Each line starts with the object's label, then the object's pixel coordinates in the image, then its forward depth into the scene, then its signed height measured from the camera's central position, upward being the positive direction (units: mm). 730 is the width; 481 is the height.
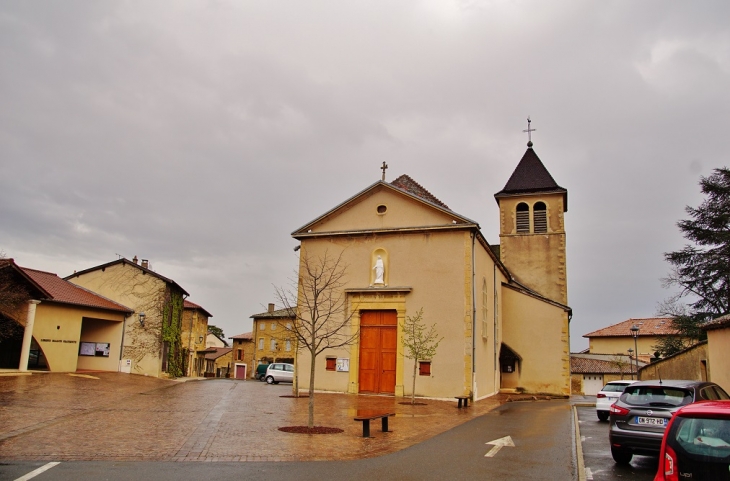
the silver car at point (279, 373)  34094 -1879
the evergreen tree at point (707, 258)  32125 +5651
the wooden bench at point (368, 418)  11209 -1512
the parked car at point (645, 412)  8828 -970
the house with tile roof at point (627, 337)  58312 +1545
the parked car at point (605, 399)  16656 -1430
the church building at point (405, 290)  22000 +2319
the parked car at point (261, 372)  48375 -2612
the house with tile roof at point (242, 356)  62234 -1622
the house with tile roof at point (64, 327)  23562 +463
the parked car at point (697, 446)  5156 -878
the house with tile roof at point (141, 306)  29391 +1773
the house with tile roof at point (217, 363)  69125 -2798
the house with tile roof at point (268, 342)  58969 -23
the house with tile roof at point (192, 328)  46156 +983
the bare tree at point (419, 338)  20939 +301
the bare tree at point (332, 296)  23547 +2046
